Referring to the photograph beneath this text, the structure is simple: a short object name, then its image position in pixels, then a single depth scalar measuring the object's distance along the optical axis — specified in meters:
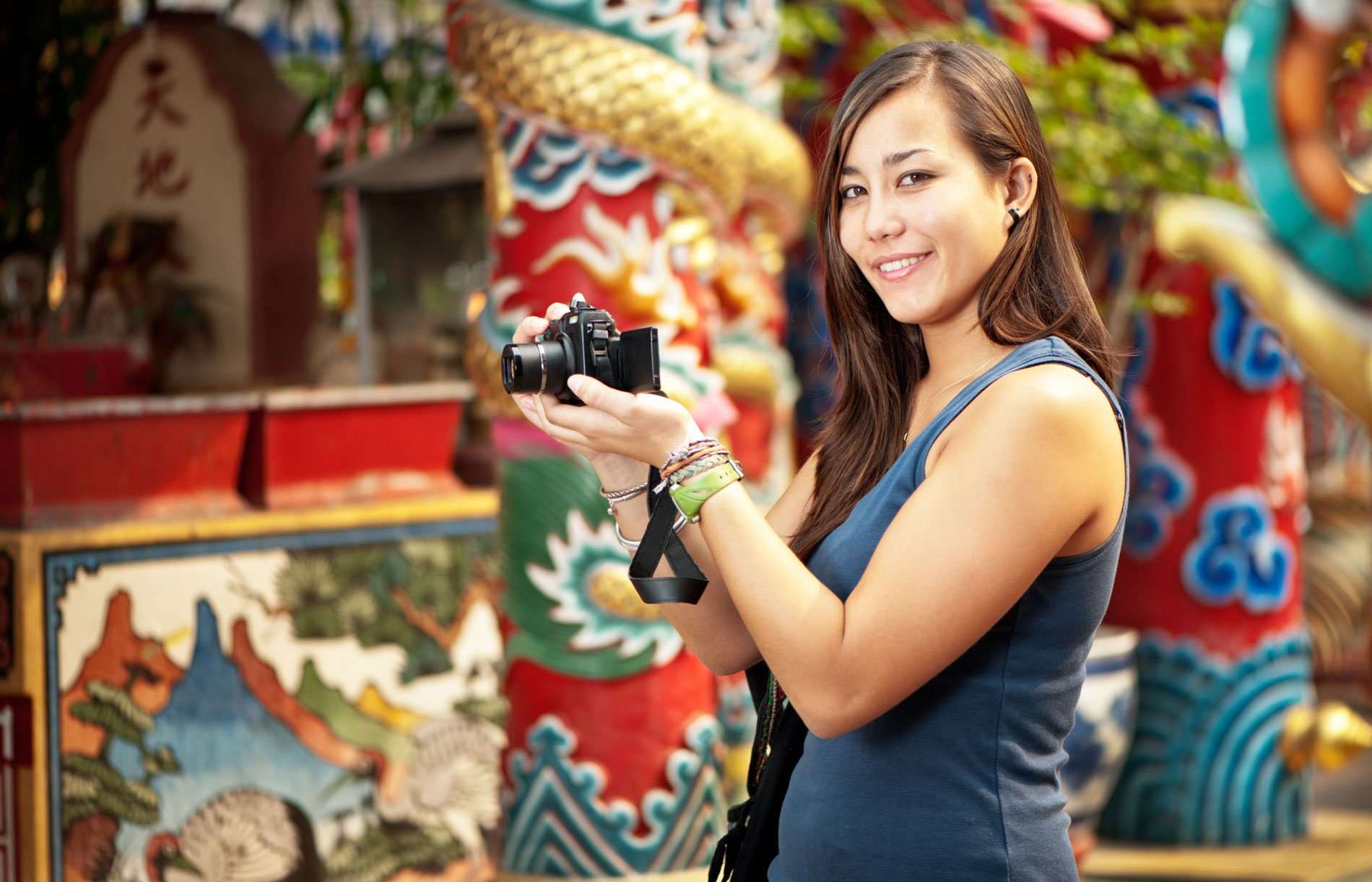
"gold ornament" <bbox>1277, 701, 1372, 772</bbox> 4.53
